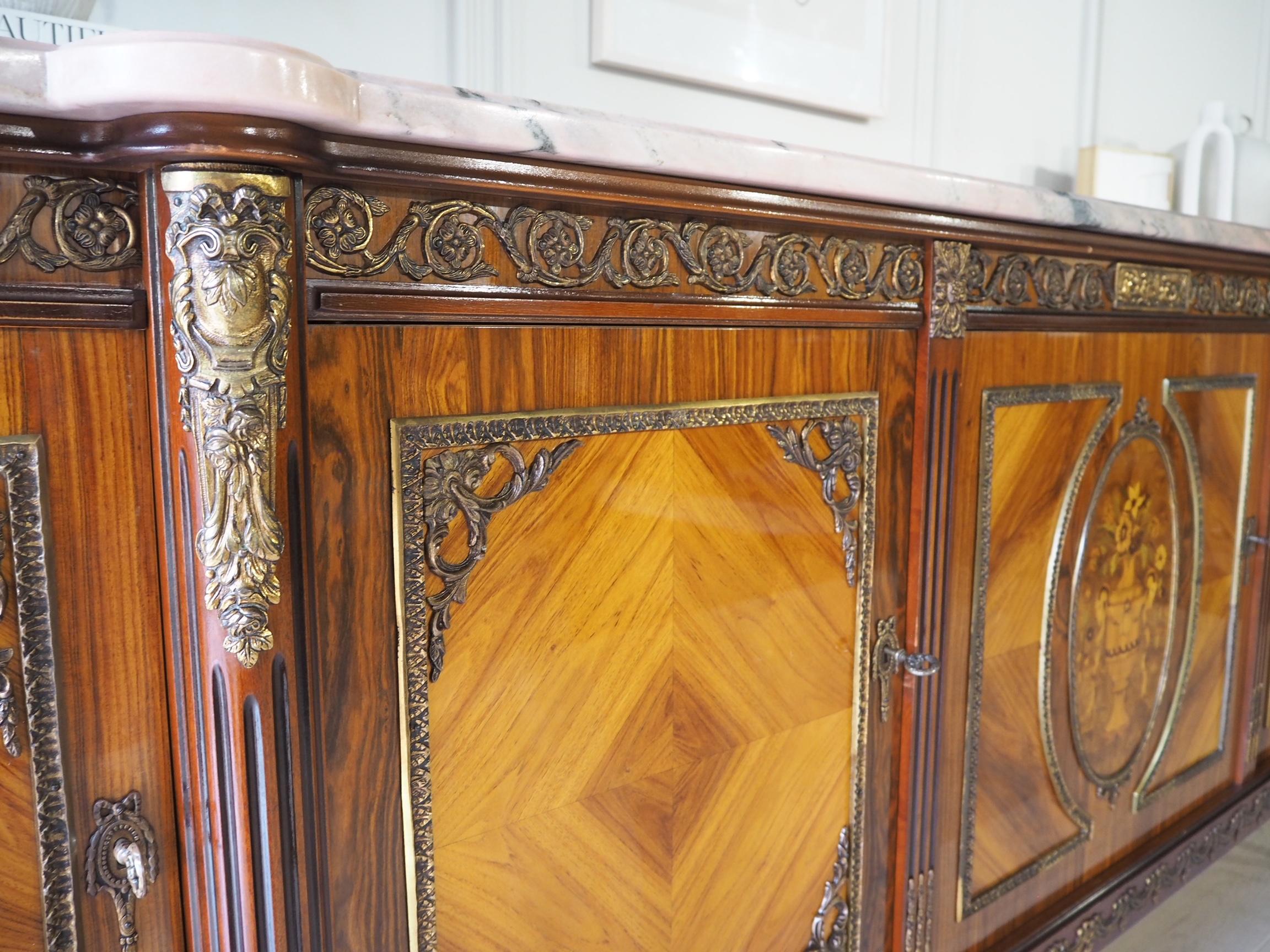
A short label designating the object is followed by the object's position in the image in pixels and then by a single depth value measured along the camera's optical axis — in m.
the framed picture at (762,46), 0.74
